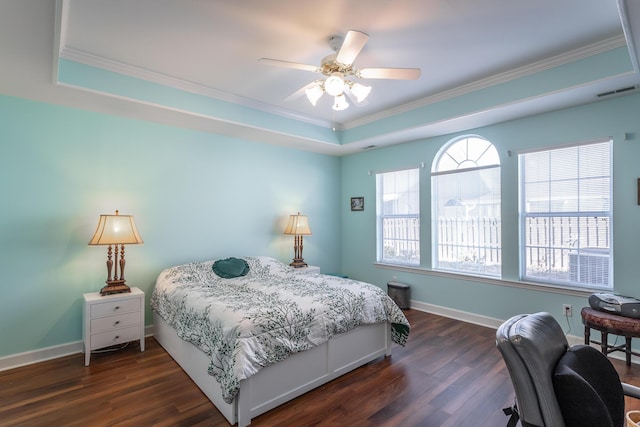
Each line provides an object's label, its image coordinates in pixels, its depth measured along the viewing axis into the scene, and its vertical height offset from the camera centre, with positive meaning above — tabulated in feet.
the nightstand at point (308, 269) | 14.05 -2.35
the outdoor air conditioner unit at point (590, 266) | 10.30 -1.48
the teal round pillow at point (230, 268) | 12.00 -1.92
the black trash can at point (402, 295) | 15.14 -3.61
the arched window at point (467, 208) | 12.95 +0.58
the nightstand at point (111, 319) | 9.41 -3.19
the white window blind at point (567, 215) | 10.32 +0.24
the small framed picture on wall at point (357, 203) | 17.75 +0.91
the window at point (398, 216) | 15.61 +0.21
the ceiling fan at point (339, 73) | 7.75 +3.81
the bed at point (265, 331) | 6.82 -2.87
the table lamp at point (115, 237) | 9.75 -0.64
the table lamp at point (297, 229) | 14.97 -0.48
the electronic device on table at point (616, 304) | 8.64 -2.31
